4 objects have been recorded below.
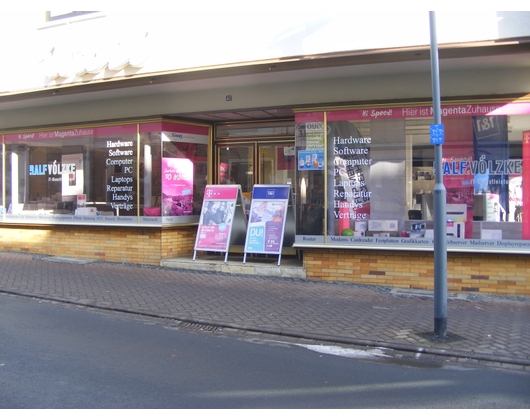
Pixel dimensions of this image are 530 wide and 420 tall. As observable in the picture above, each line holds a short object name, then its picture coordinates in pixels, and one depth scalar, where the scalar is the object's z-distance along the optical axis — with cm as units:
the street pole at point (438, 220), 606
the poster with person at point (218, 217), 1053
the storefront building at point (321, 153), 853
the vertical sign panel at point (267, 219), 1005
